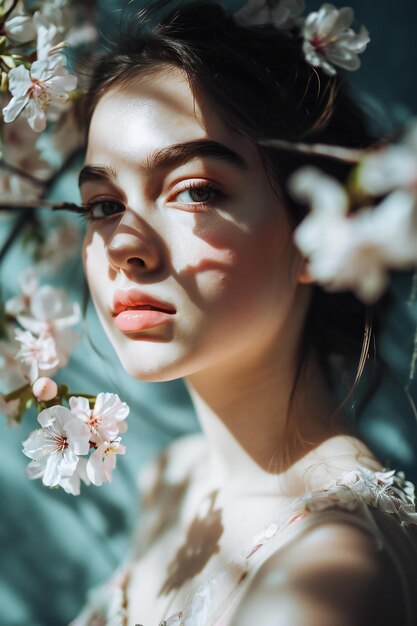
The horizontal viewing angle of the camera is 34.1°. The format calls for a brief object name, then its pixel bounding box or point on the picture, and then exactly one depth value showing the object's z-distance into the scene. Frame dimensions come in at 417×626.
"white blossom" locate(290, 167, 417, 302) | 0.51
